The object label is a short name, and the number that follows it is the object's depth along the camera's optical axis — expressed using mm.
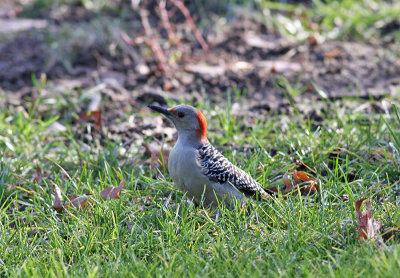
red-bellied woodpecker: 8680
